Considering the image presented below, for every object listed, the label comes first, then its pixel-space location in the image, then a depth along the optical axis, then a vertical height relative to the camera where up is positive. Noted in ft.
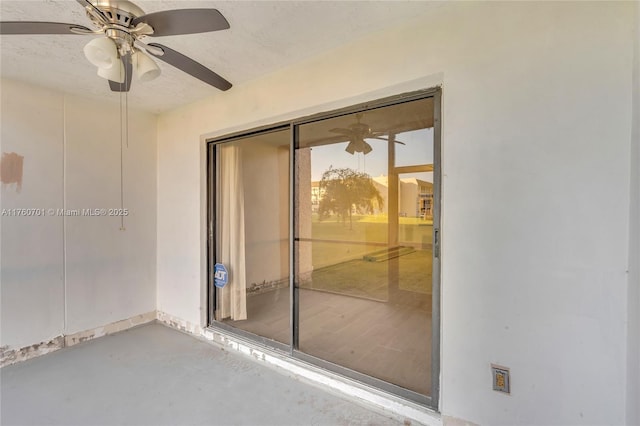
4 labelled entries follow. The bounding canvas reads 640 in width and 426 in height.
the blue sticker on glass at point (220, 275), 10.15 -2.36
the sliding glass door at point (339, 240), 7.20 -1.06
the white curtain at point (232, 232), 10.37 -0.84
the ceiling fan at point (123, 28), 4.15 +2.81
